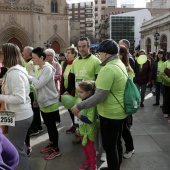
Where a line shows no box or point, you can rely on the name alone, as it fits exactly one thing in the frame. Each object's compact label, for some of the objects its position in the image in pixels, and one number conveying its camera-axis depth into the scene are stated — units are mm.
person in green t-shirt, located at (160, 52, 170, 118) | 6289
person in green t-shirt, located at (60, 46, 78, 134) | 5378
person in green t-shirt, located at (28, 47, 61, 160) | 3940
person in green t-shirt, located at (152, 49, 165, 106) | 7801
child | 3572
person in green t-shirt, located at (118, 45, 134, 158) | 4186
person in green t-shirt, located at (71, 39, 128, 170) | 2934
